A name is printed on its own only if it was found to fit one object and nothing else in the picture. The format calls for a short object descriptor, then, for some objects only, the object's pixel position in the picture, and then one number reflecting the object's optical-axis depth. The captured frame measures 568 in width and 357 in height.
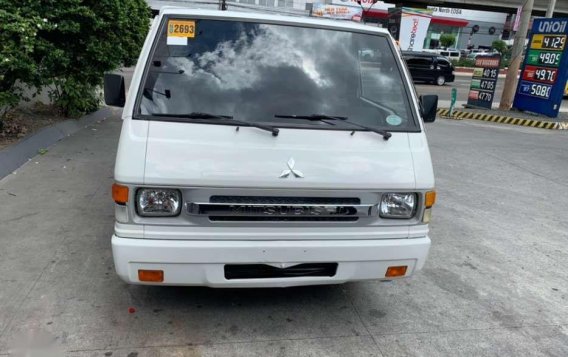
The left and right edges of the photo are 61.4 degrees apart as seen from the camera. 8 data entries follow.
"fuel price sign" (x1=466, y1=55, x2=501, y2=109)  16.81
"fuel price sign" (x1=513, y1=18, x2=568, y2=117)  15.09
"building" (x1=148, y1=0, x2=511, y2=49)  63.38
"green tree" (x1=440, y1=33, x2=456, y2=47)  60.59
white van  2.94
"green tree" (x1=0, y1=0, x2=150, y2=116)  6.32
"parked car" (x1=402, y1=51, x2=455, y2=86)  28.91
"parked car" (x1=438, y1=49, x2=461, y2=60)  49.94
